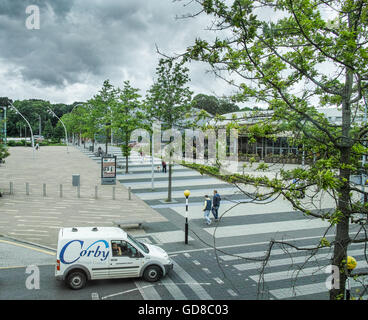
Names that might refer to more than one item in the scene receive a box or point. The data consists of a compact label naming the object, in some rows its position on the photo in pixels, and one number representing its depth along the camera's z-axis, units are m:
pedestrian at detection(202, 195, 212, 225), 16.62
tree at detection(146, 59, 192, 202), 21.78
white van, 9.55
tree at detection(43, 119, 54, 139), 111.31
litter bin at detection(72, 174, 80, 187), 25.12
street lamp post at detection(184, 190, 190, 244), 13.66
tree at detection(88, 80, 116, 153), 45.48
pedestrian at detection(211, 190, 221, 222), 16.99
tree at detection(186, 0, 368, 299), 4.90
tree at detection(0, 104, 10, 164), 23.12
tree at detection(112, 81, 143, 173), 32.69
